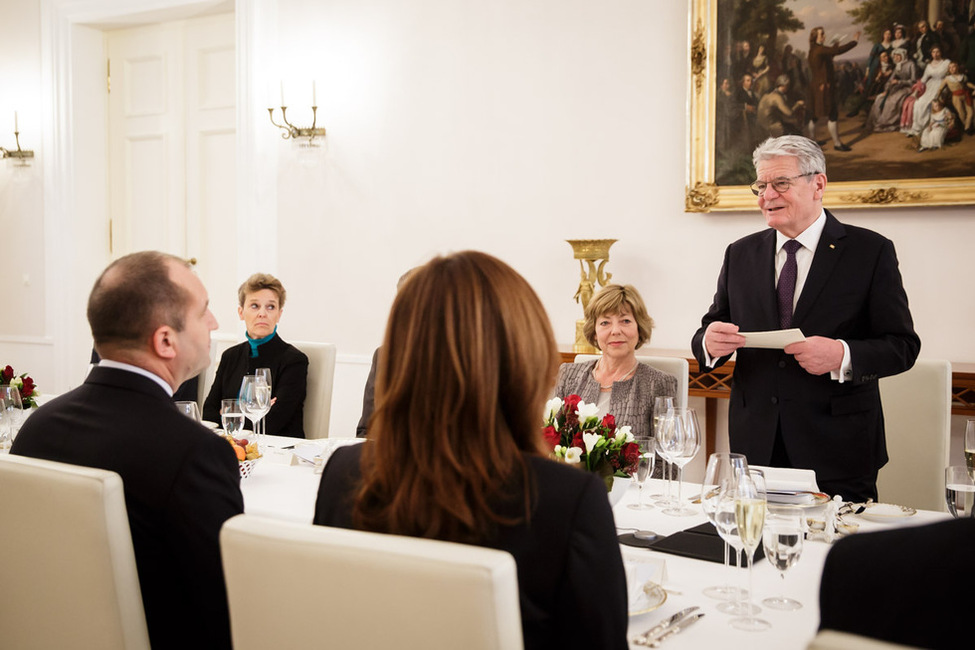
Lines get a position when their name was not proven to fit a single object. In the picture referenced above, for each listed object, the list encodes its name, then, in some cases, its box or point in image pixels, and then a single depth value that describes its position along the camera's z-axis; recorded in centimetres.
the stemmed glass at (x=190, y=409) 269
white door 653
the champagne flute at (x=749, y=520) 160
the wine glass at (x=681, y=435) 232
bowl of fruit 269
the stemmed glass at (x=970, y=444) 219
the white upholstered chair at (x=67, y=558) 159
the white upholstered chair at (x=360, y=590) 110
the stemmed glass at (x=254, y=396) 303
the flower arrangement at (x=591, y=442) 206
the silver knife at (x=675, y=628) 152
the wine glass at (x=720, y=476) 175
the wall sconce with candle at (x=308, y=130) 592
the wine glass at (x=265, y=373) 311
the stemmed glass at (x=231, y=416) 297
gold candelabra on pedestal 480
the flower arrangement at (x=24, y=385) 345
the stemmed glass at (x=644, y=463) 223
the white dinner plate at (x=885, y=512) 226
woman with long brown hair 126
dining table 155
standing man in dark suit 295
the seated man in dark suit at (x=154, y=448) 170
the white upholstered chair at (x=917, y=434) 310
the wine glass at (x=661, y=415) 240
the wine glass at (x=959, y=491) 190
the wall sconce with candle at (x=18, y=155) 701
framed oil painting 425
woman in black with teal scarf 408
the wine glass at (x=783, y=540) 156
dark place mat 199
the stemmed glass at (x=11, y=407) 305
